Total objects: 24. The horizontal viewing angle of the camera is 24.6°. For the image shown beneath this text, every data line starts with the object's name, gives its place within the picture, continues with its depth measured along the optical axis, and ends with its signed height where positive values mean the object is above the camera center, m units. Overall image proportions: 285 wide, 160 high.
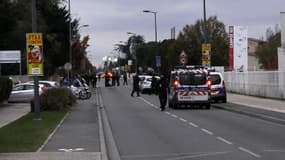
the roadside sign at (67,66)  58.95 +0.89
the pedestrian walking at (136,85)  50.53 -0.85
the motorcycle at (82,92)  48.97 -1.24
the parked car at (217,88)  38.81 -0.86
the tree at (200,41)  82.25 +4.38
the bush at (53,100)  30.95 -1.13
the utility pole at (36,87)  23.58 -0.39
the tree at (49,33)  65.64 +5.01
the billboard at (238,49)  52.67 +1.96
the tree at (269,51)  106.69 +3.60
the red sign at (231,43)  52.81 +2.47
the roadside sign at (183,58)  47.30 +1.16
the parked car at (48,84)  43.94 -0.53
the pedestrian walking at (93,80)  79.91 -0.62
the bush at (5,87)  35.63 -0.60
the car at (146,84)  57.19 -0.88
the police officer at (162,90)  32.03 -0.78
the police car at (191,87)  32.91 -0.66
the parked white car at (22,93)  43.28 -1.09
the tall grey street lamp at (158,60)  66.97 +1.44
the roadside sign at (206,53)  42.03 +1.34
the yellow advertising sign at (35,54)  23.70 +0.82
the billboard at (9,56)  58.41 +1.89
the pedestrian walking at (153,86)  50.00 -0.93
